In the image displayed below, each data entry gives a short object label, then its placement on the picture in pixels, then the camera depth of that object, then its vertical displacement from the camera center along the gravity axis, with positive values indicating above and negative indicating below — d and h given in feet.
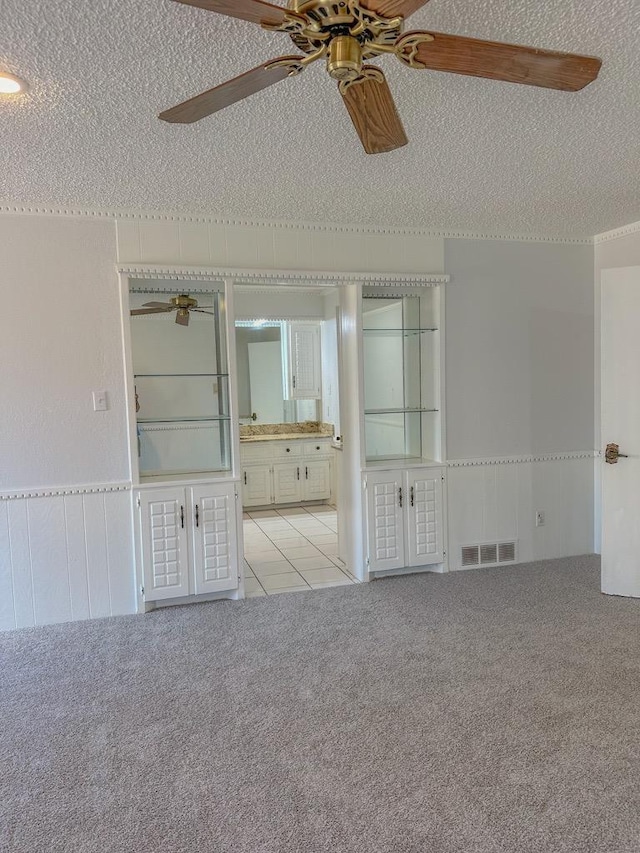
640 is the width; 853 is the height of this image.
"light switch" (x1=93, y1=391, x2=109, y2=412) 11.55 -0.08
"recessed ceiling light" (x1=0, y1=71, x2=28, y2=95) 6.29 +3.47
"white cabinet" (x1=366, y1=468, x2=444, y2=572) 13.28 -2.96
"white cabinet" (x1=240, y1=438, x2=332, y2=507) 21.20 -2.92
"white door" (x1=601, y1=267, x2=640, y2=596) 11.78 -0.87
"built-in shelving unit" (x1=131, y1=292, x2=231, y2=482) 12.27 +0.01
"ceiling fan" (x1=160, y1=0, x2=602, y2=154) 4.32 +2.80
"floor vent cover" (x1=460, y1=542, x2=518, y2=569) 14.02 -4.03
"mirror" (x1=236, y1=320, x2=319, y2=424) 22.67 +0.68
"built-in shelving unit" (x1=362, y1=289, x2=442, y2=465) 13.73 +0.36
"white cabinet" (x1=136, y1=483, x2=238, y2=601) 11.85 -3.00
